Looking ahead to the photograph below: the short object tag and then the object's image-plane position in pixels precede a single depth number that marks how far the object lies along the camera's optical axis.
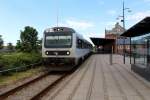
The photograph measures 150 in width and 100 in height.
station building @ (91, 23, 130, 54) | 64.12
